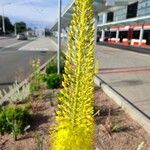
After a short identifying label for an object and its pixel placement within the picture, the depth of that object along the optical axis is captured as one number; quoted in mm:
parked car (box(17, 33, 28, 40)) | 37039
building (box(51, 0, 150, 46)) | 25345
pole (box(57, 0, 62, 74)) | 4974
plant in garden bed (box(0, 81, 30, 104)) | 3445
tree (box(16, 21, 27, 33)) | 76166
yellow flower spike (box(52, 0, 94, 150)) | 705
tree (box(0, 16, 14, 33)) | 69430
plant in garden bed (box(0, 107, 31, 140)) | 2471
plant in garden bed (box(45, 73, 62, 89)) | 4350
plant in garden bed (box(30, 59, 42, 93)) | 3998
